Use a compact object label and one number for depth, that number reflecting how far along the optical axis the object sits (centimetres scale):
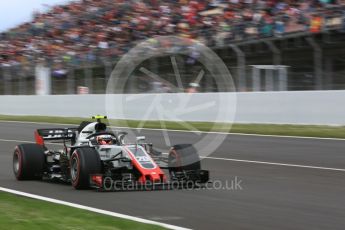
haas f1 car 1580
